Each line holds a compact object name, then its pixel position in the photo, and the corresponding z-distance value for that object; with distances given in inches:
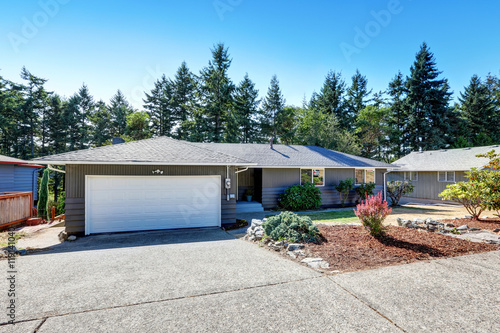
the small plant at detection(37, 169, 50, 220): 470.9
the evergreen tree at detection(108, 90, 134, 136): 1159.3
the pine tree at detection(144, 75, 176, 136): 1095.6
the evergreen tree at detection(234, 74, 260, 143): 1005.2
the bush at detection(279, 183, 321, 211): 463.2
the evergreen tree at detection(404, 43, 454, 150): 1043.9
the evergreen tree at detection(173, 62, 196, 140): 1082.1
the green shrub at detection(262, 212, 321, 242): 228.2
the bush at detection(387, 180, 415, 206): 532.8
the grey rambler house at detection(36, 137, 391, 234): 285.9
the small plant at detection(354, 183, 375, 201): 517.6
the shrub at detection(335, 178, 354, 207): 500.1
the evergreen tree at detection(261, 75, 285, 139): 1083.4
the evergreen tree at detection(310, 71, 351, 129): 1148.6
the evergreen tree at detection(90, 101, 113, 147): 1110.4
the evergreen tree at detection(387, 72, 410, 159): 1127.0
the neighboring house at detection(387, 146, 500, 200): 591.1
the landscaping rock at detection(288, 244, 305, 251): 207.8
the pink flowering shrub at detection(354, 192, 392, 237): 220.2
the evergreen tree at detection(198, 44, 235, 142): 930.7
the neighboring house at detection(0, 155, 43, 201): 496.7
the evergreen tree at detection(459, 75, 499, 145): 1067.3
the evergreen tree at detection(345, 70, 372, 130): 1213.7
